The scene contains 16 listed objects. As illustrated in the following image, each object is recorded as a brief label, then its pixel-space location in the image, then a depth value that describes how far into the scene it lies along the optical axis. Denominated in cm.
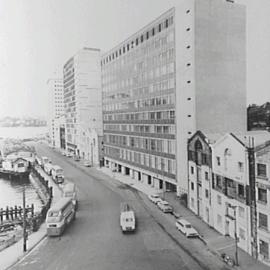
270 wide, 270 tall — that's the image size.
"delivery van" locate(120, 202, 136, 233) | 2805
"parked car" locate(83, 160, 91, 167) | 7312
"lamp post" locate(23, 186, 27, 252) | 2461
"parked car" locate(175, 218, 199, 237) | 2655
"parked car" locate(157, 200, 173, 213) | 3431
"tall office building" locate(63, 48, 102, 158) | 9100
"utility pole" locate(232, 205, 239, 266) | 2094
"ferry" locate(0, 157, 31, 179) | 7350
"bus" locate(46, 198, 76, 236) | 2775
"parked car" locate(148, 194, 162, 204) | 3820
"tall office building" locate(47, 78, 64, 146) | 15962
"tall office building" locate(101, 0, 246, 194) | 3828
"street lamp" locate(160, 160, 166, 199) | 4457
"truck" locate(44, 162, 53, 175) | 6519
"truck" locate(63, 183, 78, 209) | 3701
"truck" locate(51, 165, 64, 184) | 5497
